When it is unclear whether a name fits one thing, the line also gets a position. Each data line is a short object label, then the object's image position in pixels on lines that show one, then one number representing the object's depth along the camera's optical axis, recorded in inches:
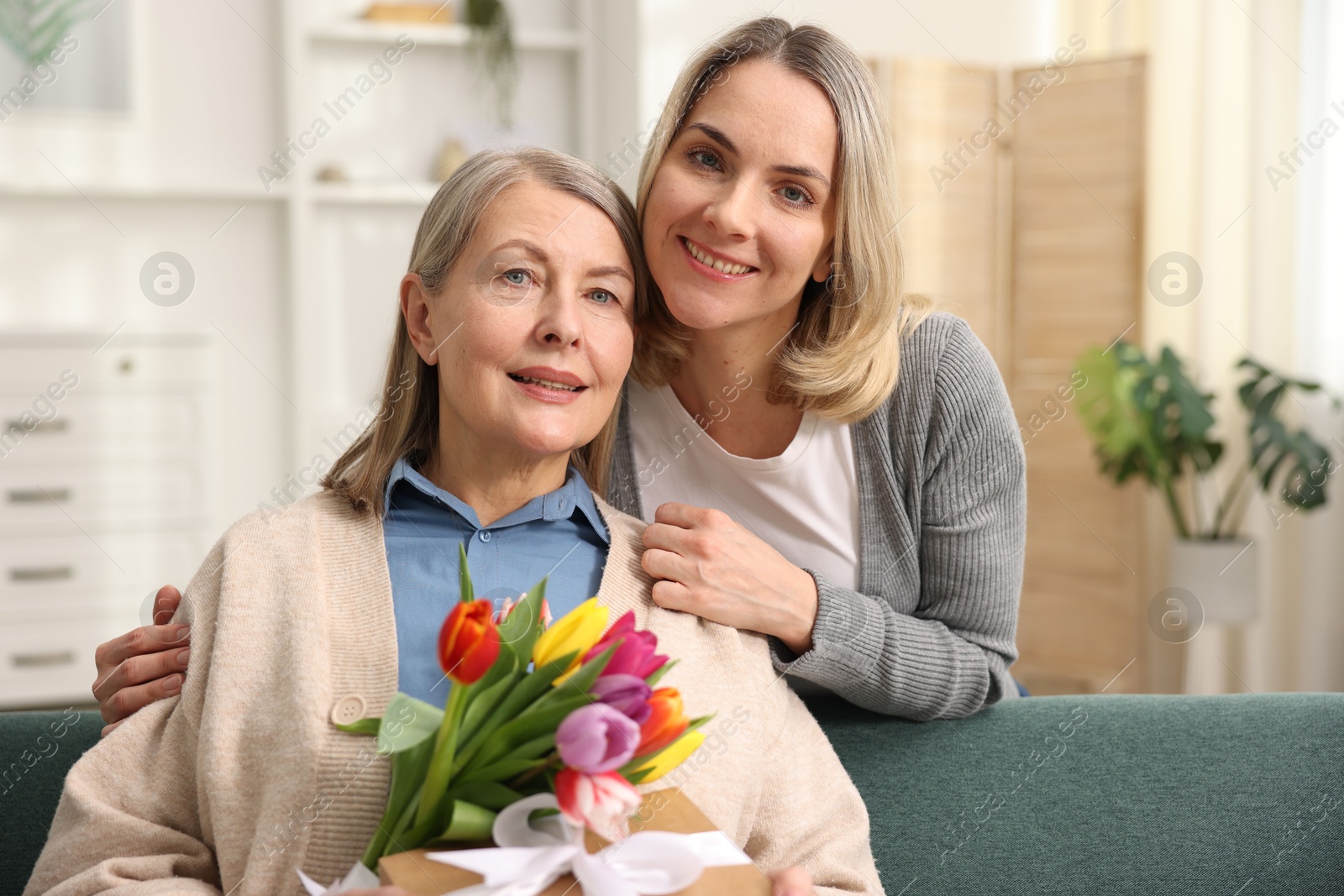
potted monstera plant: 139.1
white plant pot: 143.4
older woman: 46.0
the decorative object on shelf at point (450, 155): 175.5
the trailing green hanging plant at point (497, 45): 171.9
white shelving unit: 143.1
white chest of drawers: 140.3
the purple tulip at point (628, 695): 35.4
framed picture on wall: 159.9
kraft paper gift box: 35.3
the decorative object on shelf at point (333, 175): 168.7
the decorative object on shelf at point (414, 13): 168.7
